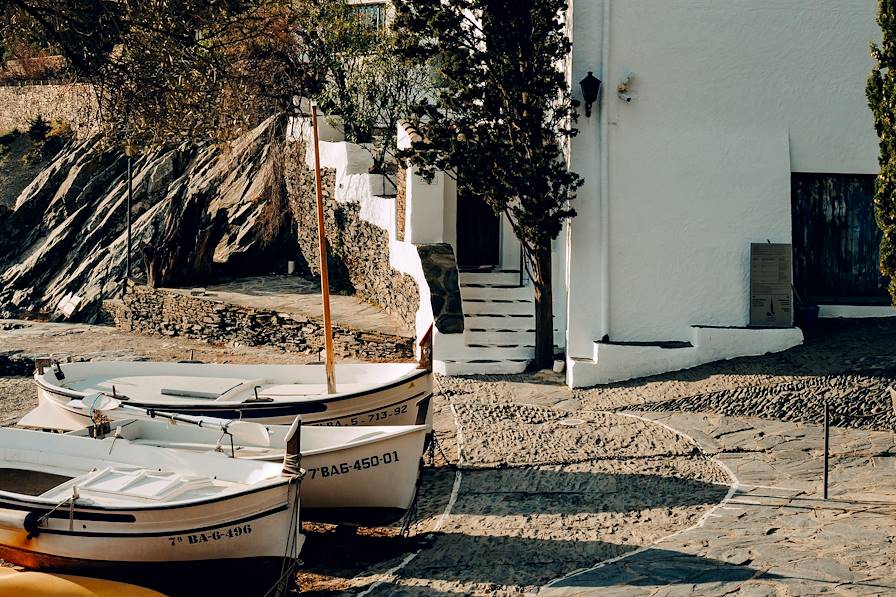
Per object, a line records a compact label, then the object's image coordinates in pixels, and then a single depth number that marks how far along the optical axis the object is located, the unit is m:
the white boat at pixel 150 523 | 9.33
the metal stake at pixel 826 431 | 10.93
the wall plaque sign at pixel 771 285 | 15.70
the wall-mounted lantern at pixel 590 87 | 15.54
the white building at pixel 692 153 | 15.77
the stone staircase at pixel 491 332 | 16.66
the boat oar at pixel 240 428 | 11.44
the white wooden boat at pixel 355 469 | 10.97
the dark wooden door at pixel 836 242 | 16.33
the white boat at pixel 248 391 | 12.88
